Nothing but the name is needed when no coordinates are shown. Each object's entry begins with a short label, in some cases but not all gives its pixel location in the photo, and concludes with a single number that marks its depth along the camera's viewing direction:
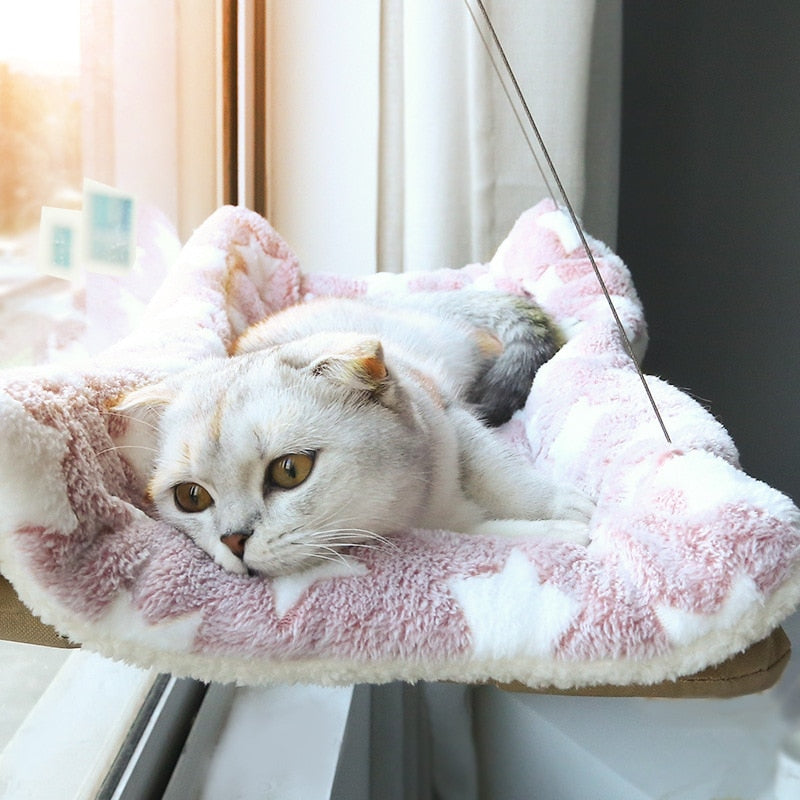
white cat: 0.61
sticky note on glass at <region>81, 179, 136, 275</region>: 1.04
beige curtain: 1.52
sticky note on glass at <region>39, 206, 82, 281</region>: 0.88
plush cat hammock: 0.54
